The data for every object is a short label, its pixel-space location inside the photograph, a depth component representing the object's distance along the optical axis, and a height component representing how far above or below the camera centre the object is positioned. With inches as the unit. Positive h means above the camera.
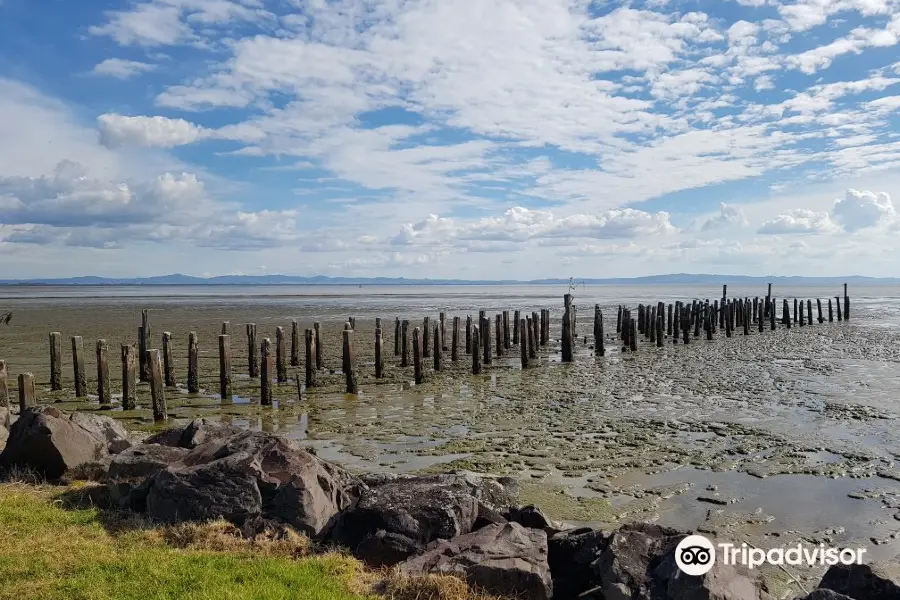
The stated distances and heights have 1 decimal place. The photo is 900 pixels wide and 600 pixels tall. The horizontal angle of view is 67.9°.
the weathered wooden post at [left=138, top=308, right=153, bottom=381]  852.9 -82.2
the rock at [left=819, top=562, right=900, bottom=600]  206.8 -97.3
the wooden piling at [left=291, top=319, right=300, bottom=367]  895.7 -81.7
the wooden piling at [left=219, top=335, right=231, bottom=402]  695.1 -86.4
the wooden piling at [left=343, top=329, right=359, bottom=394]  733.3 -87.7
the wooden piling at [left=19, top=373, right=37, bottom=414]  557.0 -83.6
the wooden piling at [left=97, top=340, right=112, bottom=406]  667.4 -88.8
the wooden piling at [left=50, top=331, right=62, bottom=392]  759.7 -83.7
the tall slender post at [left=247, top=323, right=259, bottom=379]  815.7 -79.2
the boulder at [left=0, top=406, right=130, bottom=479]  362.3 -85.9
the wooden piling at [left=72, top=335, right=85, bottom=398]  716.0 -85.2
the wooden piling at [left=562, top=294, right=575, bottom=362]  987.0 -83.4
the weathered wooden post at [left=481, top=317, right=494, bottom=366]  956.0 -84.6
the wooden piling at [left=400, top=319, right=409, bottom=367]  956.6 -93.8
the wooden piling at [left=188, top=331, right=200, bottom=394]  722.8 -85.2
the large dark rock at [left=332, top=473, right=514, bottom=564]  264.7 -93.0
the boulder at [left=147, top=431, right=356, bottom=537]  286.2 -89.8
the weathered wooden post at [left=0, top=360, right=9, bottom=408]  554.6 -83.0
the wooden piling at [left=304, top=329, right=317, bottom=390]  770.8 -93.5
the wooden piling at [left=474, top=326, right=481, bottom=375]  885.2 -93.5
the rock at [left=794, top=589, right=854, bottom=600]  195.0 -93.9
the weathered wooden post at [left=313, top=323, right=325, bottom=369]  836.0 -83.3
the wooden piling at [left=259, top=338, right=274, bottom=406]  669.9 -92.4
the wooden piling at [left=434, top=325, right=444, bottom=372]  907.4 -95.2
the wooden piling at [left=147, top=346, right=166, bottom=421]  597.0 -89.8
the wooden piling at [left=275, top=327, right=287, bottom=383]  758.5 -83.7
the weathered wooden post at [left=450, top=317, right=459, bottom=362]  985.9 -93.6
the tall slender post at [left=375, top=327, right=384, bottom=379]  817.5 -93.9
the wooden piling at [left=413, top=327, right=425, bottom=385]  810.2 -98.3
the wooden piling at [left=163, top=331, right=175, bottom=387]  766.5 -84.8
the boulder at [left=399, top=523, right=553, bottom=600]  230.2 -99.4
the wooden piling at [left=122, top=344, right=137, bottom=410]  644.7 -87.3
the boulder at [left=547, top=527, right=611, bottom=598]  252.7 -108.9
